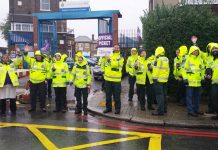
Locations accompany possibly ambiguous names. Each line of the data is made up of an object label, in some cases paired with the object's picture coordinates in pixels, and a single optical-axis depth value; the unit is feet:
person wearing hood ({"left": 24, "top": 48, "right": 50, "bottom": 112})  37.55
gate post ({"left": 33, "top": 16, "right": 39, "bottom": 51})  80.18
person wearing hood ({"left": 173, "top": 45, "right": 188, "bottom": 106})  36.12
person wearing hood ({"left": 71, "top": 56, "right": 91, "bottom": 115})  35.83
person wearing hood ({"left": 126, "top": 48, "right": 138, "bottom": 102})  41.70
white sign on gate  76.23
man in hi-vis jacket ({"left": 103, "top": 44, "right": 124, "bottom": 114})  34.86
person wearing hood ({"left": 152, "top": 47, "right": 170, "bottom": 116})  33.27
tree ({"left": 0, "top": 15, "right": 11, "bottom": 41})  179.85
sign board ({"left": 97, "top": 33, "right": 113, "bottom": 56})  43.60
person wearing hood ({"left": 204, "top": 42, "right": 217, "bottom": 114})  32.19
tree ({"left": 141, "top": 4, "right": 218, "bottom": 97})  39.60
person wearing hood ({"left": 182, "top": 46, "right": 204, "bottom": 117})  32.73
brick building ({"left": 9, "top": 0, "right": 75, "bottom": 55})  160.76
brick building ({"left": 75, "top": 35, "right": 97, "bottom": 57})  331.36
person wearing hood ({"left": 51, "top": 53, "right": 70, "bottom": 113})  37.37
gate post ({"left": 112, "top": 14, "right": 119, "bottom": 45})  72.54
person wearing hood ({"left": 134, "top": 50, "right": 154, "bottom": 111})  36.86
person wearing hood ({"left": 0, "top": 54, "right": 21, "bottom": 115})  36.50
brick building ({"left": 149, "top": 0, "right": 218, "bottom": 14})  42.89
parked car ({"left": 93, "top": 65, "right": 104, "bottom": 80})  75.45
